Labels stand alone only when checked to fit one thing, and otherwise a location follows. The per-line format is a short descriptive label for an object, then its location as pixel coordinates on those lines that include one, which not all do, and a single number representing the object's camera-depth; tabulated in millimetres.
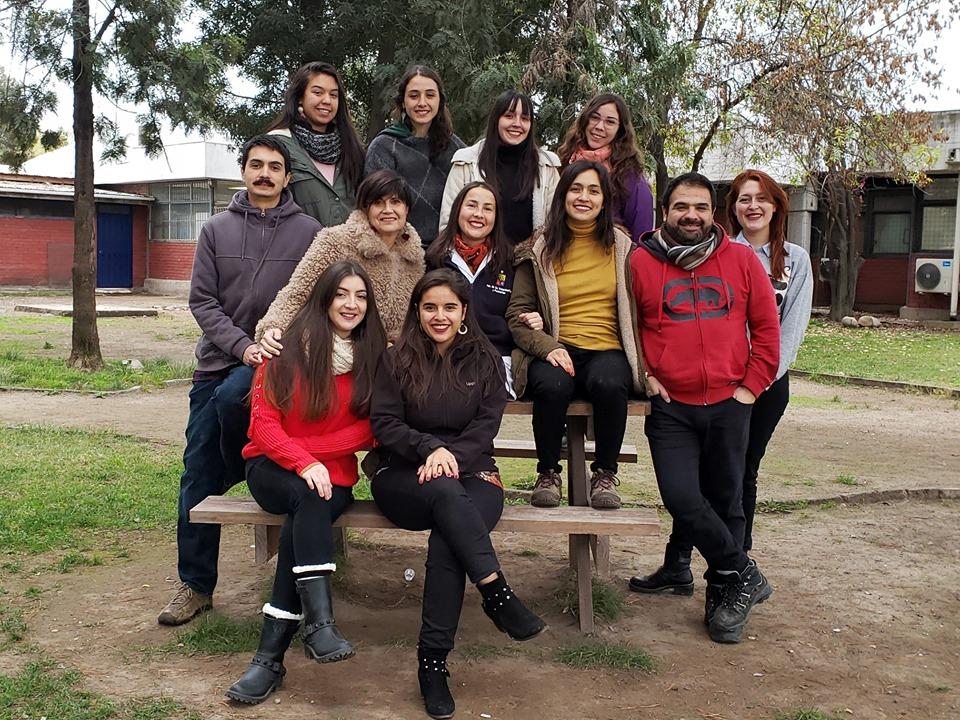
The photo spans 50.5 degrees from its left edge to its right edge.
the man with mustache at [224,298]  4258
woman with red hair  4410
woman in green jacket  4613
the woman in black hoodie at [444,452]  3551
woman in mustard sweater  4180
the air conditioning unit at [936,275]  20656
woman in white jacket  4680
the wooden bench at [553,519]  3930
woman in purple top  4809
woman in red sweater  3588
